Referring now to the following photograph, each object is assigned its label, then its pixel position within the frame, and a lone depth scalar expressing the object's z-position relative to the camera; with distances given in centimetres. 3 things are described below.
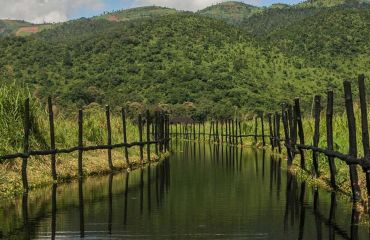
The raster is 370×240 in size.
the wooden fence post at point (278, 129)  3082
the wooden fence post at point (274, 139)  3222
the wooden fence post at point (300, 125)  1953
